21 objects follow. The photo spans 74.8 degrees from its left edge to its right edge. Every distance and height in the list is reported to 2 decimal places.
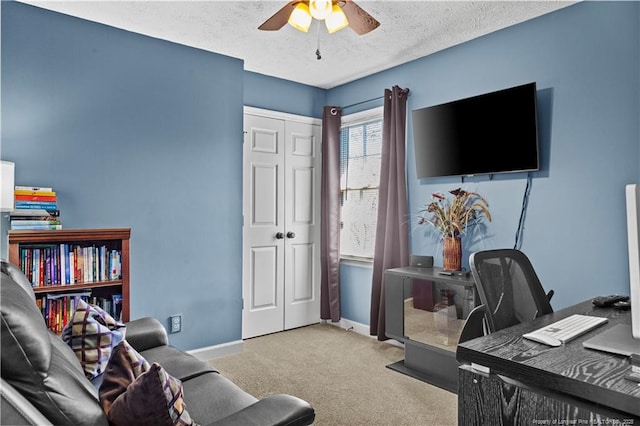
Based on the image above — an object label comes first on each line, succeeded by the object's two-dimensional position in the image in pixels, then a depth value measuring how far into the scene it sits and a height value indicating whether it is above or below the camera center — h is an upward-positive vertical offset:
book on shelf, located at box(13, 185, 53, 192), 2.63 +0.22
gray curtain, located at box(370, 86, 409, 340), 3.72 +0.22
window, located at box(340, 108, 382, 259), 4.16 +0.43
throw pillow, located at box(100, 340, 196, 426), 1.18 -0.51
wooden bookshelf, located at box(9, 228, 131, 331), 2.51 -0.19
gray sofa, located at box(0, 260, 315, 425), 1.00 -0.42
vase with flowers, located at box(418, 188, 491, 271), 3.21 +0.03
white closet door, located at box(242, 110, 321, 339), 4.11 -0.03
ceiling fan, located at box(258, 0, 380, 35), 2.19 +1.12
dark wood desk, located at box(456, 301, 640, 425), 1.01 -0.42
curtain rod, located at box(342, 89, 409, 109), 3.74 +1.21
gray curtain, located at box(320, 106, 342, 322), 4.39 +0.17
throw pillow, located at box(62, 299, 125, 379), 1.83 -0.53
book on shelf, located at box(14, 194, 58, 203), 2.58 +0.15
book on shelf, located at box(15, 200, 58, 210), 2.58 +0.11
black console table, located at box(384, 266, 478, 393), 2.96 -0.72
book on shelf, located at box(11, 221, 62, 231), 2.53 -0.02
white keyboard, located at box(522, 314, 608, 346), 1.33 -0.37
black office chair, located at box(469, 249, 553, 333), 1.71 -0.29
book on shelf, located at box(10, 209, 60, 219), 2.55 +0.06
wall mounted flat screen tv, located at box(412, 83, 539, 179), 2.86 +0.66
